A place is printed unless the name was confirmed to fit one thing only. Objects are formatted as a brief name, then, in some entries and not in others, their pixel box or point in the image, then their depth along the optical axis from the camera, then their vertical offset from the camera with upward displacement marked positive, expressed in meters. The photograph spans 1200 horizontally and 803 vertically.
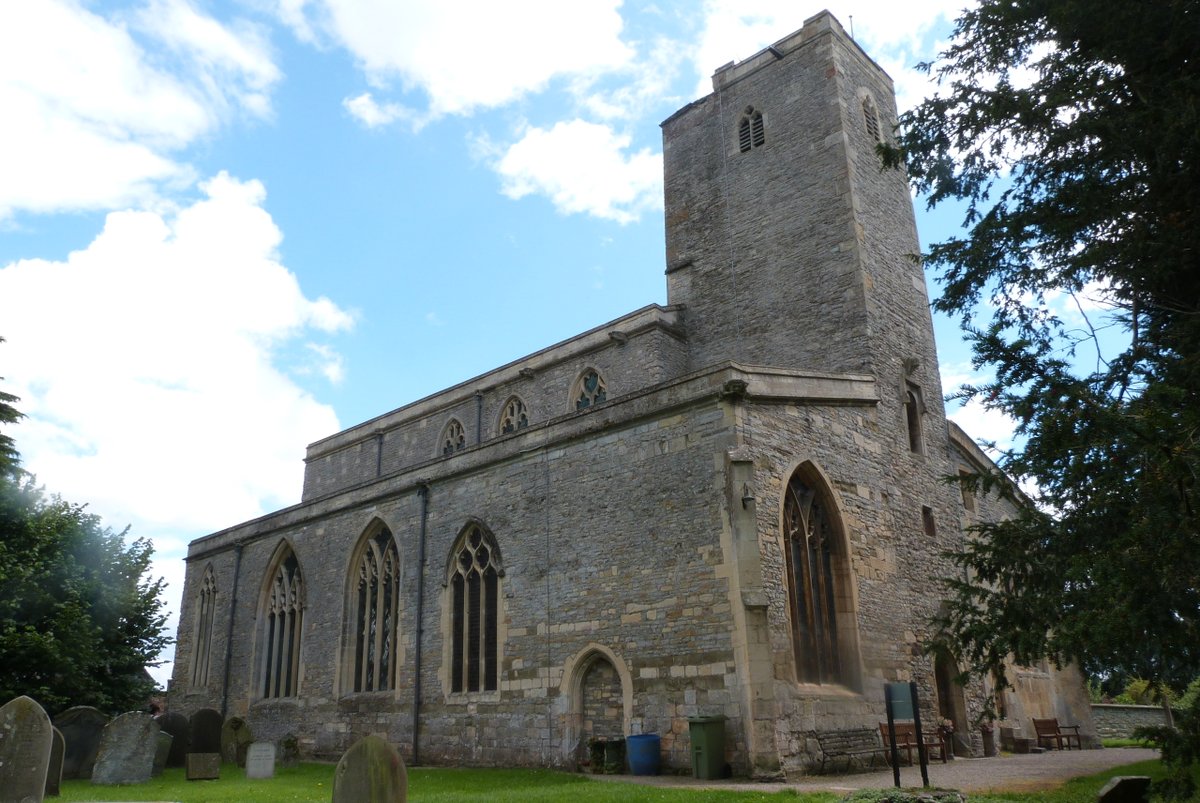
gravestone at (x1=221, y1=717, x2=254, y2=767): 20.25 -0.59
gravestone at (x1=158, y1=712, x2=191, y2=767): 20.92 -0.64
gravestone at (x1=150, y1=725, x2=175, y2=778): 18.70 -0.79
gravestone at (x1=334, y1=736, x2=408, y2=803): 8.74 -0.63
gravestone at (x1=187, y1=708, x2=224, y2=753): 20.81 -0.44
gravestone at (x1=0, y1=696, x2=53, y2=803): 10.88 -0.39
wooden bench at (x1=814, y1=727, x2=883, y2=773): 13.96 -0.74
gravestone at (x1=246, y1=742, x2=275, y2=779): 17.39 -0.90
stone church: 14.77 +3.37
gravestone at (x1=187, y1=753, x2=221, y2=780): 16.88 -0.97
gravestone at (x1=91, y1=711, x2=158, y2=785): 16.20 -0.64
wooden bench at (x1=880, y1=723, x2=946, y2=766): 14.82 -0.77
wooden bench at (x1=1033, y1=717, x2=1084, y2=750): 19.48 -0.83
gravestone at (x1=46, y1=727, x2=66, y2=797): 13.89 -0.76
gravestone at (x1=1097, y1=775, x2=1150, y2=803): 8.18 -0.87
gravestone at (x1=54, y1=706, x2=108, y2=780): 17.77 -0.43
